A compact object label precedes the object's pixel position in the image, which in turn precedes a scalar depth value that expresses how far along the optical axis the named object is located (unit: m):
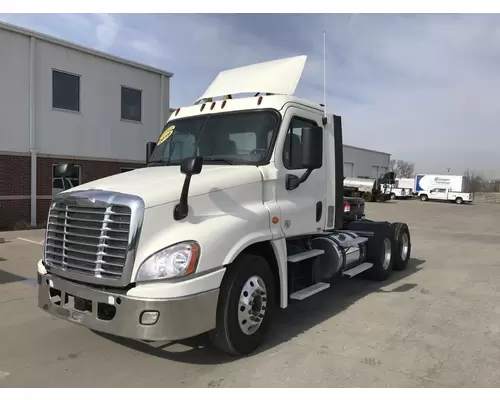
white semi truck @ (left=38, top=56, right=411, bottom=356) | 3.69
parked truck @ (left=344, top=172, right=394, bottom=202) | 40.59
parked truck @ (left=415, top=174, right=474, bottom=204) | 48.94
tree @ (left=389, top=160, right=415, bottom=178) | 101.69
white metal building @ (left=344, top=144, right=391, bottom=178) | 53.59
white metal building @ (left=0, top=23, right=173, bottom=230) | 13.80
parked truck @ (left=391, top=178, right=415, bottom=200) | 52.10
